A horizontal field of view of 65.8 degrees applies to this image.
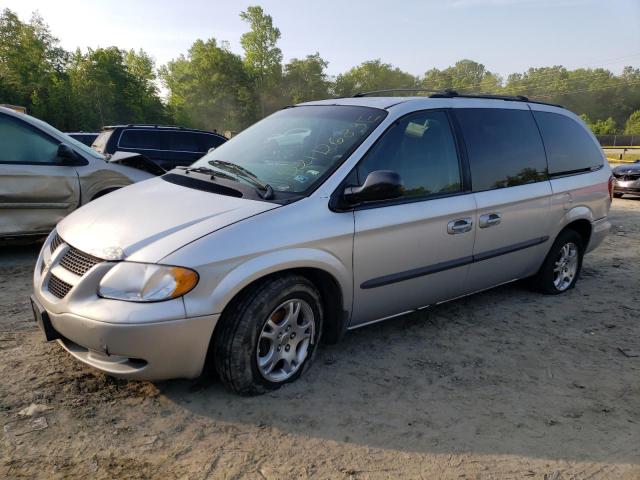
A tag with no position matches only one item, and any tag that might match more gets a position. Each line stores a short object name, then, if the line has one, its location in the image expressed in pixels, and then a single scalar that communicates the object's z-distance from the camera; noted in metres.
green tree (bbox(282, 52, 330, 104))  90.75
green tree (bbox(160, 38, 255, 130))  76.62
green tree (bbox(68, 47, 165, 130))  44.41
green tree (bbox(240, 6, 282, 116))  84.62
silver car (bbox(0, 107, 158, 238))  5.30
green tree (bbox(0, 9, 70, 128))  40.75
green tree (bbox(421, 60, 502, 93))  113.76
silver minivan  2.52
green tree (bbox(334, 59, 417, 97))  112.00
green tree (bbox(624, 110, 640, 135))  69.84
